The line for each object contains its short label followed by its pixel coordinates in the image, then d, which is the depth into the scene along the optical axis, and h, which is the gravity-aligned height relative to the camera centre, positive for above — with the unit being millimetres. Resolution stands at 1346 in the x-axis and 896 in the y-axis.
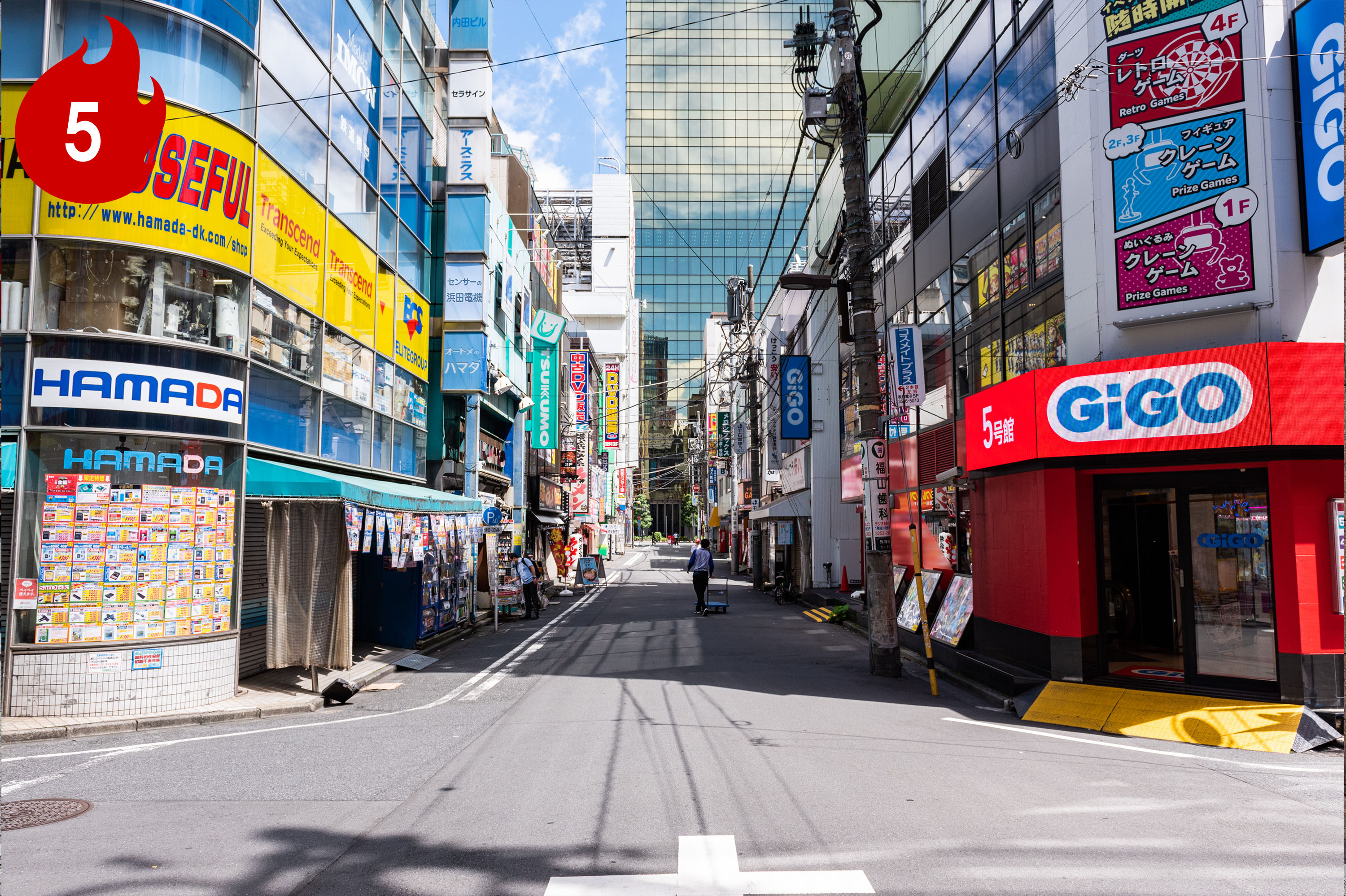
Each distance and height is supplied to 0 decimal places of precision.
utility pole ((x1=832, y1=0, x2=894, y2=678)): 12984 +3383
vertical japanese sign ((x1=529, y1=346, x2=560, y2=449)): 32219 +4563
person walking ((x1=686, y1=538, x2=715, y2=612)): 23031 -1600
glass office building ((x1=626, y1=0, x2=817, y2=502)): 102625 +45577
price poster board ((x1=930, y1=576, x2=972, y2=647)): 14789 -1869
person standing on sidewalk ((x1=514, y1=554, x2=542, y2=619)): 22891 -1969
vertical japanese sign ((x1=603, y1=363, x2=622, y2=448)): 63406 +8021
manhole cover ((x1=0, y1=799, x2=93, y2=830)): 6105 -2262
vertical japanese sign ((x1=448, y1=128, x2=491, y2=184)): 21984 +9335
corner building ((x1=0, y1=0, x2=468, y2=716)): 9680 +1719
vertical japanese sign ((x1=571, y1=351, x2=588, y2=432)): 46875 +7342
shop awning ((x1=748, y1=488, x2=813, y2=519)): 29562 +147
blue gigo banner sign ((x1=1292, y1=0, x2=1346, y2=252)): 8883 +4248
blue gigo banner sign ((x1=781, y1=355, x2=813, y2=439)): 29047 +3854
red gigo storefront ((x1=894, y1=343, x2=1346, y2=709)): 8914 -108
